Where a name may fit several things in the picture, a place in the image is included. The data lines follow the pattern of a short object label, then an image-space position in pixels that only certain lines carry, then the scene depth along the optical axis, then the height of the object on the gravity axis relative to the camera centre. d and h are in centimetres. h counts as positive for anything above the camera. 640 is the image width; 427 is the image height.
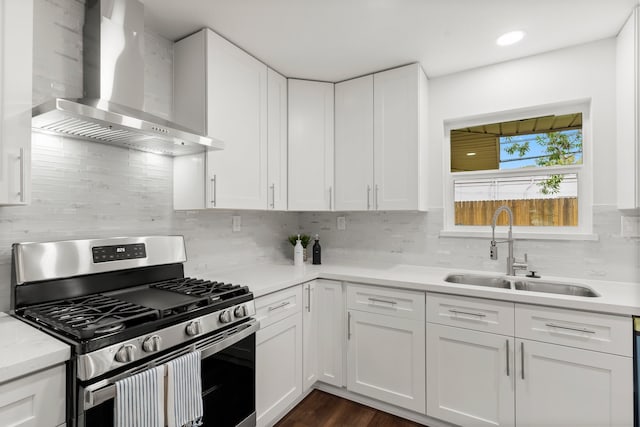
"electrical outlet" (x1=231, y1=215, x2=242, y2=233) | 246 -8
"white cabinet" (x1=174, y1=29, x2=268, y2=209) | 189 +61
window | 221 +29
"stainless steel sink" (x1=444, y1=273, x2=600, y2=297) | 198 -46
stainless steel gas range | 106 -40
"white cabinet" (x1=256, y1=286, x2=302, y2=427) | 185 -88
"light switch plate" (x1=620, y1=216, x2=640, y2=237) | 195 -8
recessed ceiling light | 195 +108
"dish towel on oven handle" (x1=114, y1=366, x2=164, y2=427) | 107 -64
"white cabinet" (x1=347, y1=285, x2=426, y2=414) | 202 -90
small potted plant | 279 -23
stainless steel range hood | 140 +61
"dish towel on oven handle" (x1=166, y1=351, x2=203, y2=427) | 121 -69
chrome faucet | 217 -26
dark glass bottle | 279 -34
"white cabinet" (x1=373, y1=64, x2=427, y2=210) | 233 +55
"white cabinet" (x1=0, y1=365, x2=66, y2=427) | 92 -56
